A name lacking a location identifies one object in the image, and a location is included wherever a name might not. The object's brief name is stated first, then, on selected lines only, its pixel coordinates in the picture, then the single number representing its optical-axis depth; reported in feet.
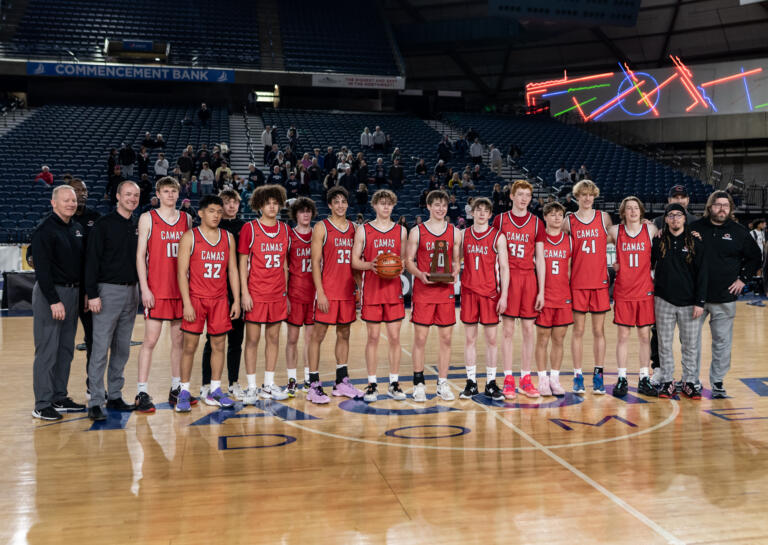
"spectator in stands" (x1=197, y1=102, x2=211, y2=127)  72.74
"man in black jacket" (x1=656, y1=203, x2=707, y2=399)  18.93
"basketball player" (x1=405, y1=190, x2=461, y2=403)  18.94
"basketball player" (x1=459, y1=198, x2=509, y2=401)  19.04
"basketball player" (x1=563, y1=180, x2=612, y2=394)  19.56
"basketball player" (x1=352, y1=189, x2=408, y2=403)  18.95
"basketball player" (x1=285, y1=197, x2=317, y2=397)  19.25
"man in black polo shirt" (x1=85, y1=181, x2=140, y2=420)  17.08
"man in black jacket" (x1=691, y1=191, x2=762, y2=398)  18.86
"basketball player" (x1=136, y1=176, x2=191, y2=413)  17.42
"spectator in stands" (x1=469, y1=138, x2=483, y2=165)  70.64
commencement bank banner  76.13
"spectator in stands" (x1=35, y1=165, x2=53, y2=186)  53.01
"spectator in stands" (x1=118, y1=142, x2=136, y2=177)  53.78
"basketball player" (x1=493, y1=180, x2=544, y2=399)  19.33
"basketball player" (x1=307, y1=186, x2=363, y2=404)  18.72
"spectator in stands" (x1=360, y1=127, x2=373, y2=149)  70.49
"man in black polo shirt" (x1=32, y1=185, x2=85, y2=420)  16.67
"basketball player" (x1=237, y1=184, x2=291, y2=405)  18.29
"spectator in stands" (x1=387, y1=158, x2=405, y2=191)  58.29
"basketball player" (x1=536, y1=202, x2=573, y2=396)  19.49
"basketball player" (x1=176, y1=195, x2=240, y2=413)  17.40
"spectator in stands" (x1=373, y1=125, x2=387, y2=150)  69.82
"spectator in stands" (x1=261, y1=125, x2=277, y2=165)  62.17
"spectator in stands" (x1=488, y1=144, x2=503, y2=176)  69.72
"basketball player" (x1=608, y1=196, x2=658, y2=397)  19.36
